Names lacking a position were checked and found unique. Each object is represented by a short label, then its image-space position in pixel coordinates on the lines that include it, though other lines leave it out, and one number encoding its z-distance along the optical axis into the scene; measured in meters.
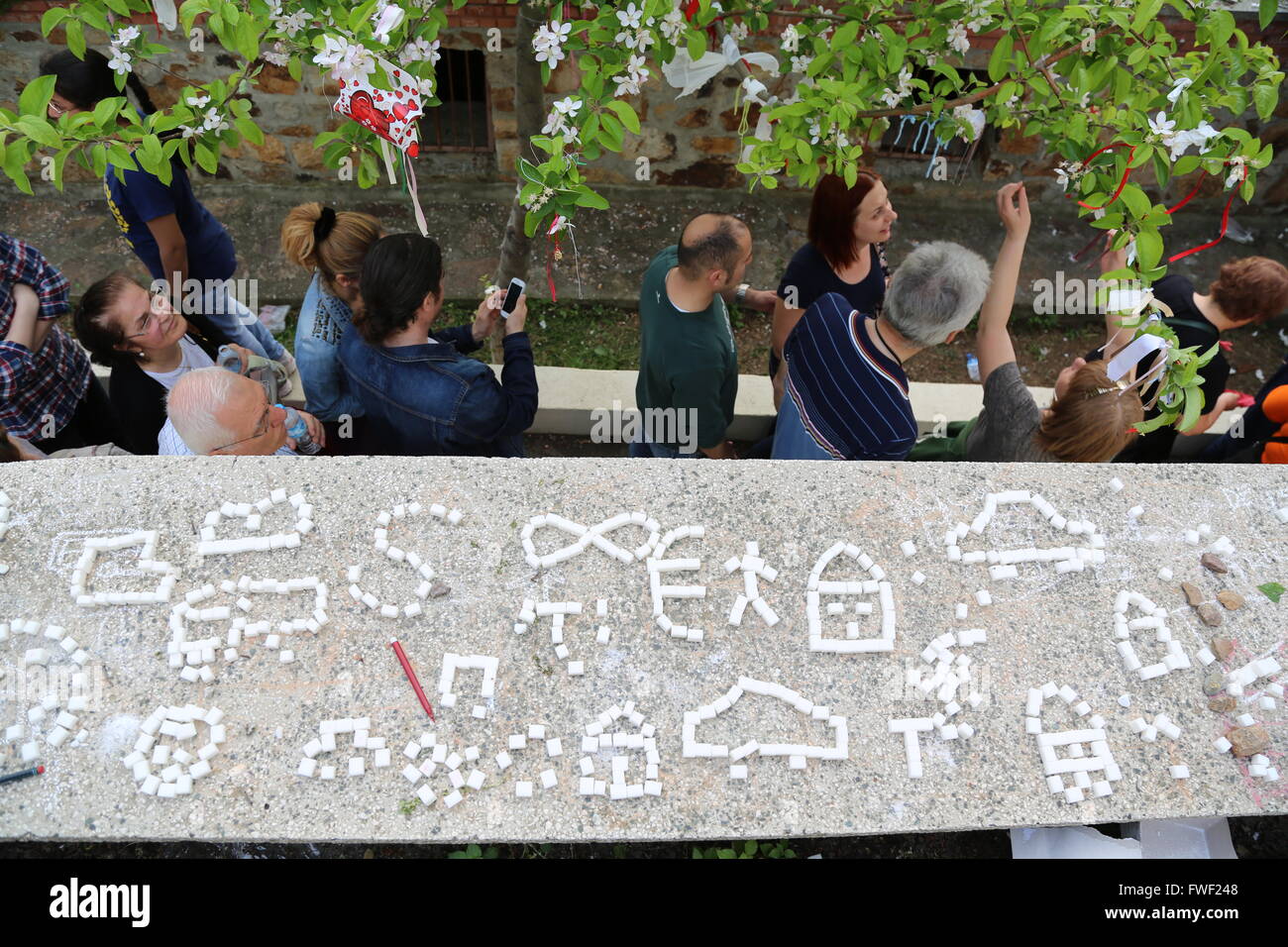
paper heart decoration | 2.24
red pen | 1.81
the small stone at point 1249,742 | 1.84
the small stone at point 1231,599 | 2.01
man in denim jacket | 2.80
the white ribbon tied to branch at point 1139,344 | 2.07
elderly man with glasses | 2.41
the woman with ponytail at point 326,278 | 3.13
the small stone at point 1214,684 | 1.91
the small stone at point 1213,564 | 2.06
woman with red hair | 3.42
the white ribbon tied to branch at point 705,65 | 2.78
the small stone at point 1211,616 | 1.98
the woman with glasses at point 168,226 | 3.07
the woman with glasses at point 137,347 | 2.84
